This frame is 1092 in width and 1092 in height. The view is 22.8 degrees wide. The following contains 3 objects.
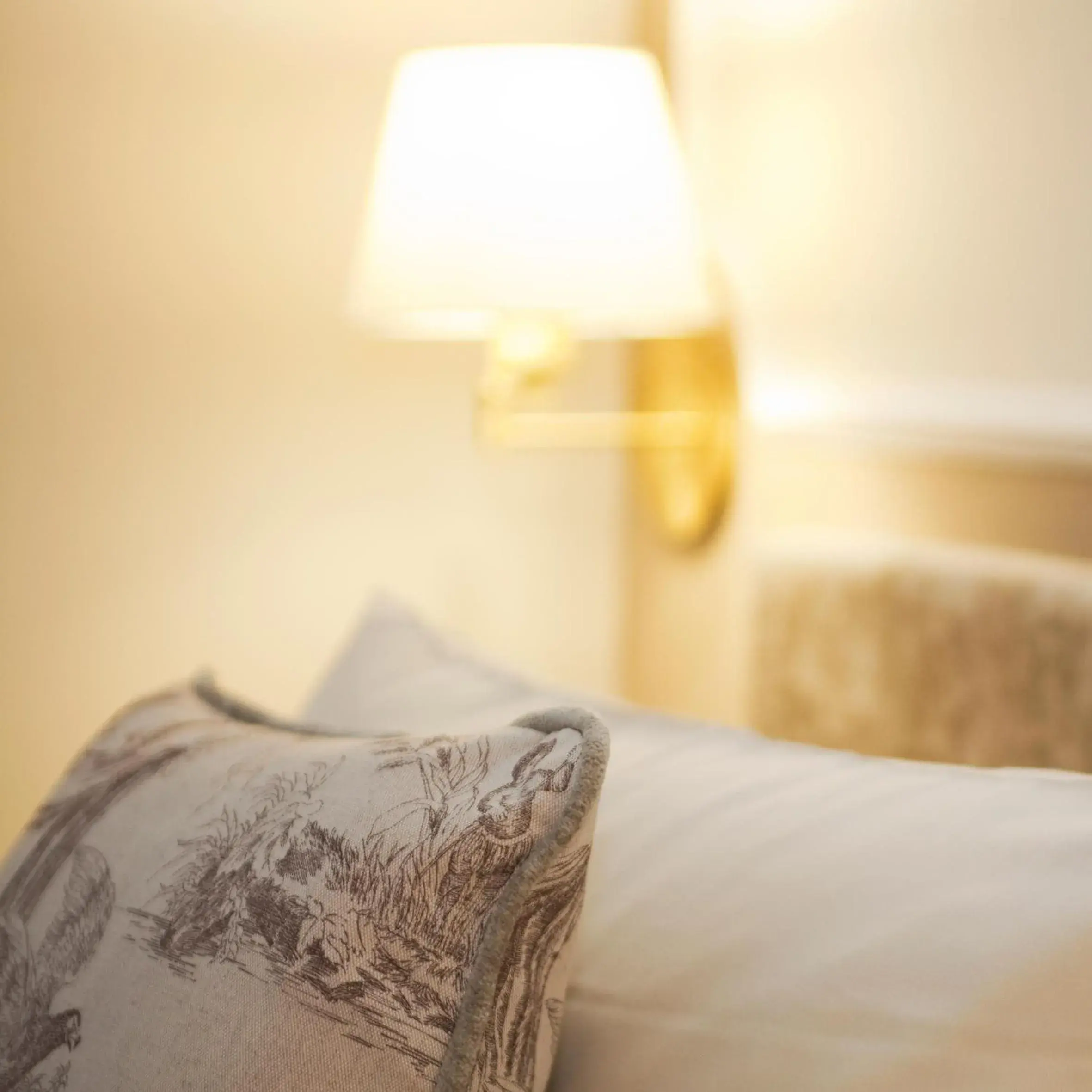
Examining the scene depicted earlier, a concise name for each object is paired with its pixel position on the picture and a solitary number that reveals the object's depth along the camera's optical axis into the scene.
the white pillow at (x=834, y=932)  0.98
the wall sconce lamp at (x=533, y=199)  1.46
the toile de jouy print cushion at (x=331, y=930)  1.00
